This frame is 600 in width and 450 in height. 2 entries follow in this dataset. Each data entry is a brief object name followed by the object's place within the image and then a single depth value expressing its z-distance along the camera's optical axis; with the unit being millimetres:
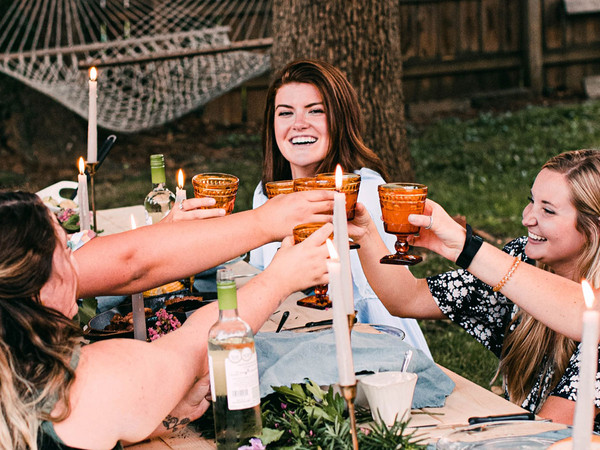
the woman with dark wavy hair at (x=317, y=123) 3109
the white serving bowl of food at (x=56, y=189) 3510
